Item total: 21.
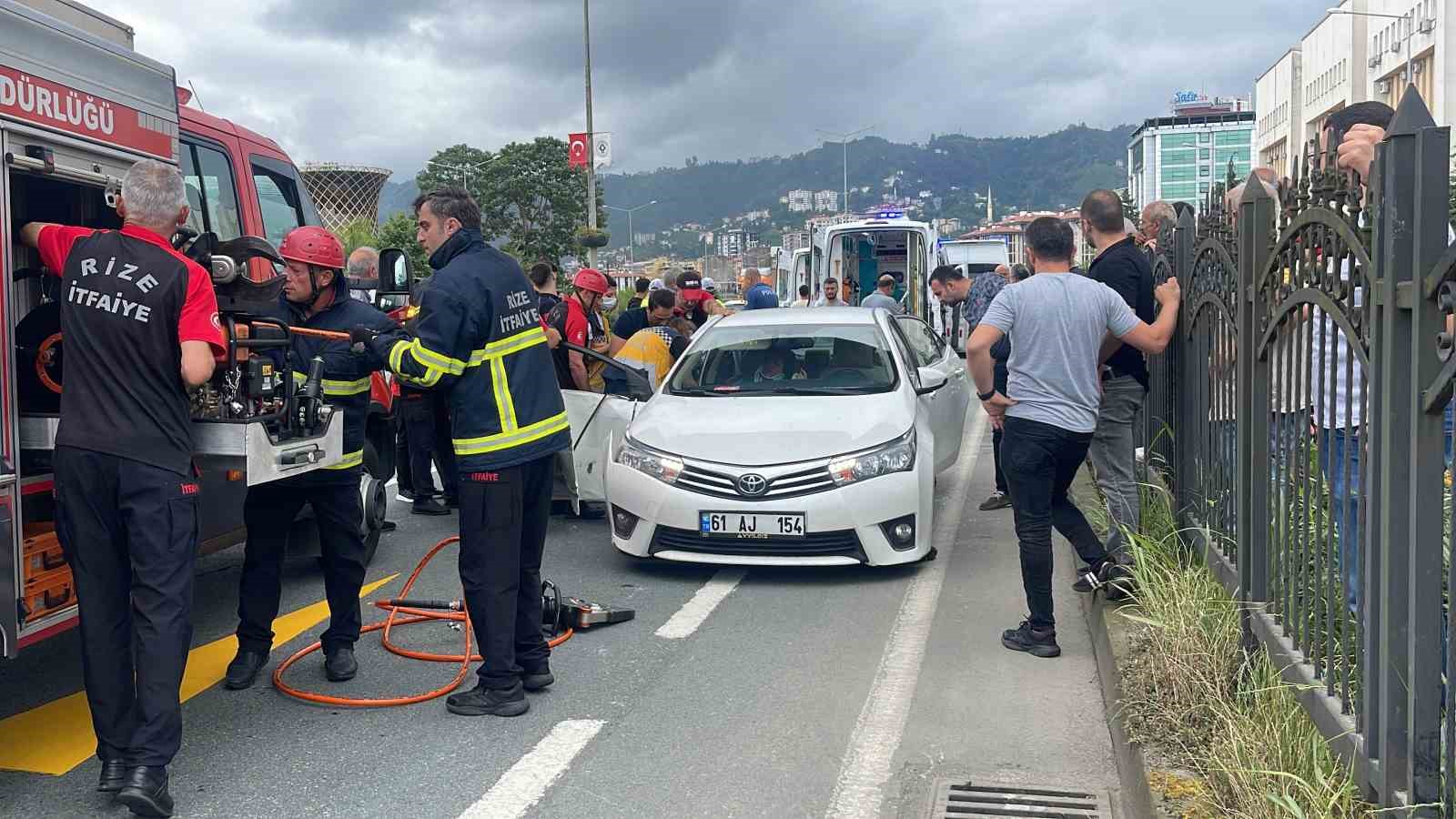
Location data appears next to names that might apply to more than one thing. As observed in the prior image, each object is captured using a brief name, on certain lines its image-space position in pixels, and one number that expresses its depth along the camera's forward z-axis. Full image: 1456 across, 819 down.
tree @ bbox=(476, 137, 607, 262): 86.06
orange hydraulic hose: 5.39
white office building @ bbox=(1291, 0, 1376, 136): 65.88
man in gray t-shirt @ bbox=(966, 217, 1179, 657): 5.88
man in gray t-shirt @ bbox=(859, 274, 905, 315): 17.39
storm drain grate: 4.22
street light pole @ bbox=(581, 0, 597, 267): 35.19
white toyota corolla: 7.24
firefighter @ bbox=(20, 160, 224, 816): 4.24
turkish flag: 34.62
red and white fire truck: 4.30
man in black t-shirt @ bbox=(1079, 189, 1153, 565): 6.72
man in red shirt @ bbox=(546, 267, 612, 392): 9.67
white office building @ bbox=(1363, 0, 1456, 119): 51.94
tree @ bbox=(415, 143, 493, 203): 87.50
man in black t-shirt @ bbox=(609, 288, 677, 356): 11.36
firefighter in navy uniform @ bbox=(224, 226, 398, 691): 5.71
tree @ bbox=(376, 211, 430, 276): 46.78
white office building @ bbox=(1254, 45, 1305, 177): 79.94
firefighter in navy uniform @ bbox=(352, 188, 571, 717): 5.07
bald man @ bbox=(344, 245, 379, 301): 10.09
